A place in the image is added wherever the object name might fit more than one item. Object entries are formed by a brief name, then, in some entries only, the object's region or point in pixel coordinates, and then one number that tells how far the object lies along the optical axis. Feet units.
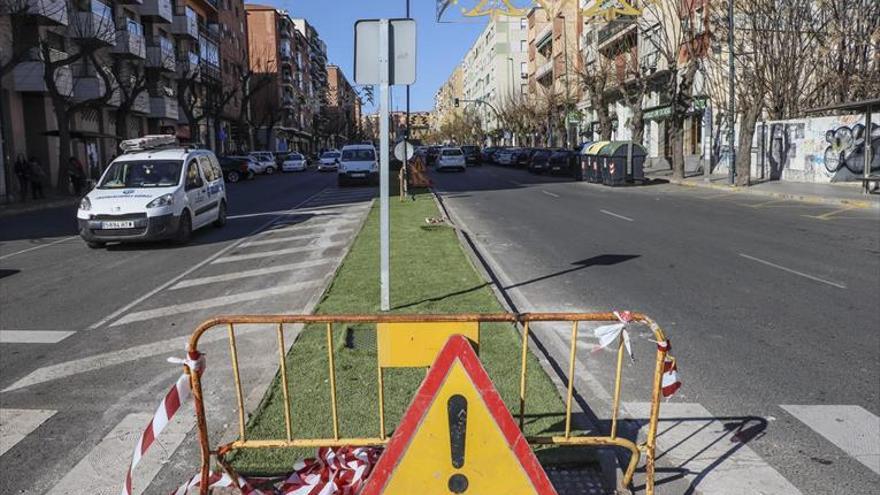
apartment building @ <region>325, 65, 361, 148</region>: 412.69
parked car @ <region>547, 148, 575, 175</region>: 133.69
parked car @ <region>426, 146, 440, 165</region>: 219.00
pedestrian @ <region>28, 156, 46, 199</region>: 87.53
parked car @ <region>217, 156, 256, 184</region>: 139.95
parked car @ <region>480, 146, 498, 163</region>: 214.69
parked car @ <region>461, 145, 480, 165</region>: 201.57
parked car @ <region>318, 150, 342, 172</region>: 170.71
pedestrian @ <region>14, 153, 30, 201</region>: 88.22
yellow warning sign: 9.95
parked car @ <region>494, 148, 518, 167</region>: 182.19
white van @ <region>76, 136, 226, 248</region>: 42.75
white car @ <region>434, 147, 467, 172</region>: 158.71
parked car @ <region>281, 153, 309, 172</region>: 178.60
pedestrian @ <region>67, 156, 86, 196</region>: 96.89
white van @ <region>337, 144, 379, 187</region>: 104.99
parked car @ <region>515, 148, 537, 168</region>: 168.91
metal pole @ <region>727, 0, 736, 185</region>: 91.35
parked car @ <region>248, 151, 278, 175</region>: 169.01
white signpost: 23.35
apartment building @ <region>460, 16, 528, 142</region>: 332.19
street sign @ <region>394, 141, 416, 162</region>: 75.66
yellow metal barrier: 11.68
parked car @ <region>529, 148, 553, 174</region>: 141.90
